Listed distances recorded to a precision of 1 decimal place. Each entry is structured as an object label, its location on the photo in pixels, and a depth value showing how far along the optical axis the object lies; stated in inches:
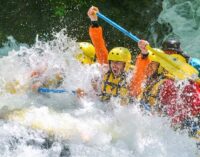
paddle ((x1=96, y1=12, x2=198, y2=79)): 439.5
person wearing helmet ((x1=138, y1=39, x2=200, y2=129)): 430.6
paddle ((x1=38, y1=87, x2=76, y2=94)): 516.0
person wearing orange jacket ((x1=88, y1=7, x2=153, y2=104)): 451.5
